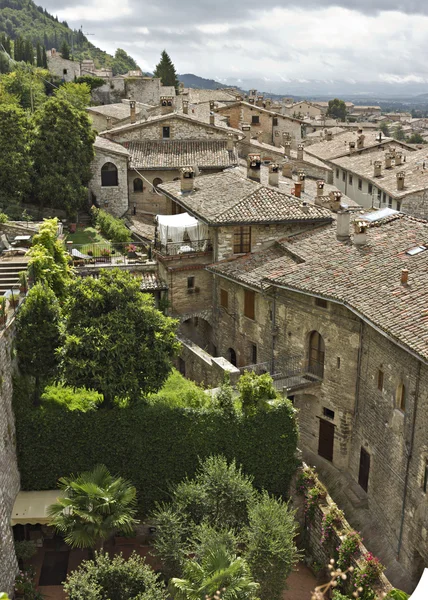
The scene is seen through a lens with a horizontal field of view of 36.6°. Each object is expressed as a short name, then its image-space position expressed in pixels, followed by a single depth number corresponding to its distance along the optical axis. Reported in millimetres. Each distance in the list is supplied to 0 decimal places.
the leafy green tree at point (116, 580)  17906
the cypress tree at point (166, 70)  109062
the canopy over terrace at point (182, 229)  36156
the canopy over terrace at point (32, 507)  21188
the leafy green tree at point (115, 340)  22078
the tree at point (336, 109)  195125
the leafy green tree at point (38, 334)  22734
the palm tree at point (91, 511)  19719
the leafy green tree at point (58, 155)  46281
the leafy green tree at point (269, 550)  19609
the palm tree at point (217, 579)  17531
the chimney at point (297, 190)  40062
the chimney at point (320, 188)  44125
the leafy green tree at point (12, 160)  44438
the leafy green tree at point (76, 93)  70456
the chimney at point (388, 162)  63425
